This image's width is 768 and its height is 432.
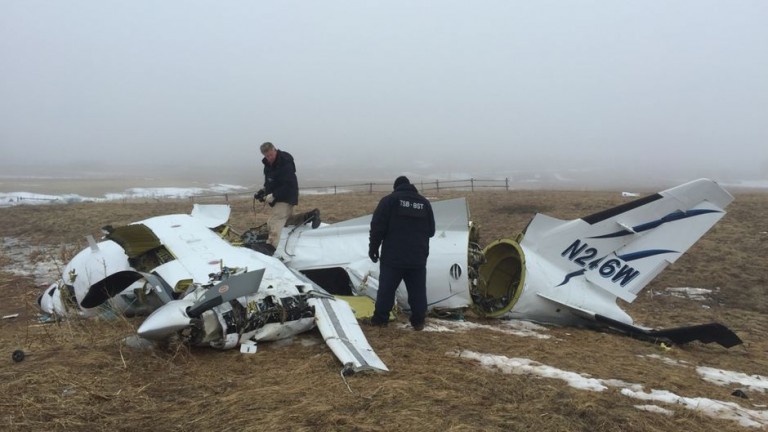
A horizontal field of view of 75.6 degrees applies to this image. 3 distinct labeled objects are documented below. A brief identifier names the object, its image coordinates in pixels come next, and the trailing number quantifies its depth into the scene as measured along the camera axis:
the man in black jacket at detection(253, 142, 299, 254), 8.11
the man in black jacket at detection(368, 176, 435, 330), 6.38
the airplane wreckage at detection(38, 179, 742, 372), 6.71
